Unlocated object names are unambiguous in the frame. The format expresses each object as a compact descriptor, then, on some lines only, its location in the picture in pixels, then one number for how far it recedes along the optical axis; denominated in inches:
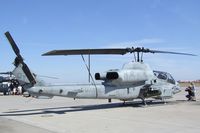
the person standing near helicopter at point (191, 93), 972.7
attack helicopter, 649.0
